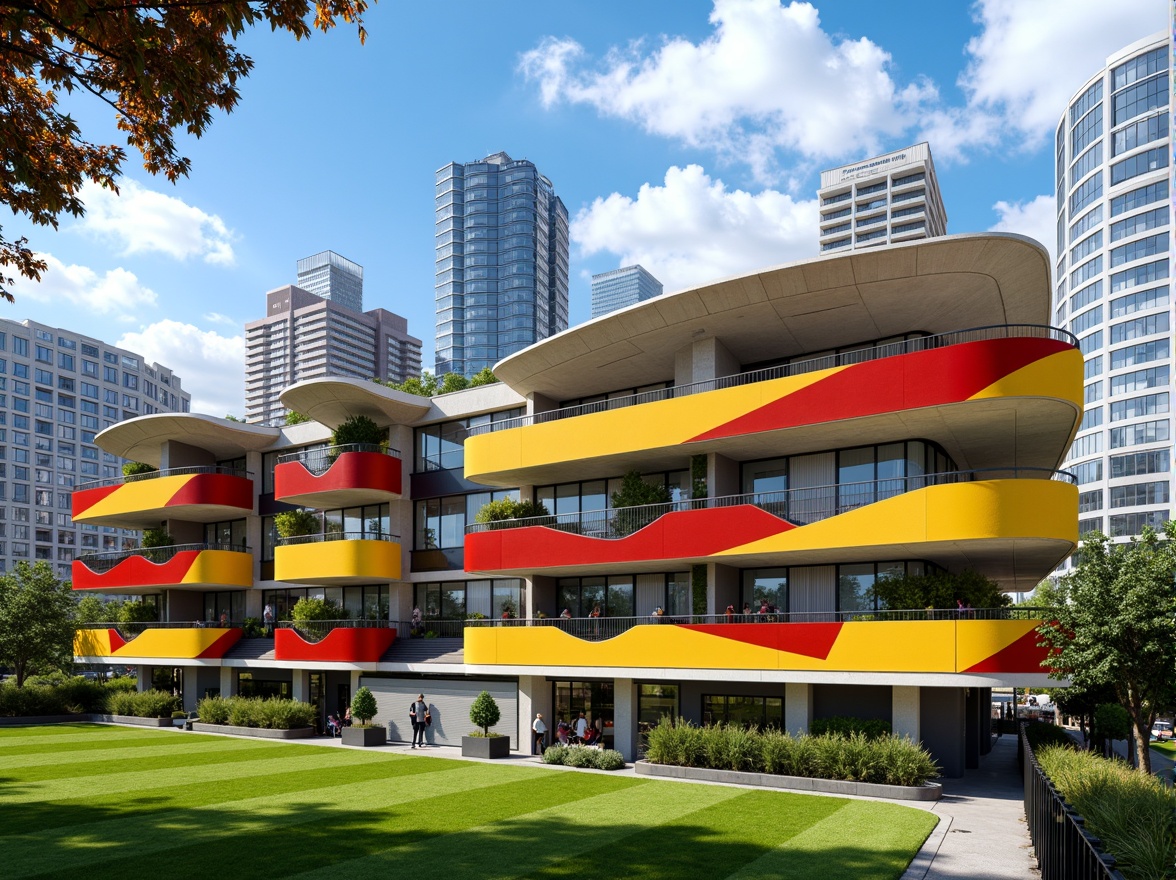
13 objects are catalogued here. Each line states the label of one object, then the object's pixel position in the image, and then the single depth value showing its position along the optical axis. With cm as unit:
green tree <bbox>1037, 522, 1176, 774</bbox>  2255
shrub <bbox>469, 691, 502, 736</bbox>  3147
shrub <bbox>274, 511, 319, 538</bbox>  4262
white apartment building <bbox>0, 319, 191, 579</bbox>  12950
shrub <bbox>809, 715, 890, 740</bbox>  2588
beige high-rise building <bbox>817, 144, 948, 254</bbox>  13600
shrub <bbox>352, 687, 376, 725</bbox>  3509
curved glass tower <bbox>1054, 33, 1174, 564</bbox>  9975
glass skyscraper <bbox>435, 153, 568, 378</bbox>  18938
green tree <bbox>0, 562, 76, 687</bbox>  4731
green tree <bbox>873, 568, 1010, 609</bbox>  2588
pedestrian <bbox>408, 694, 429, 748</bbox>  3462
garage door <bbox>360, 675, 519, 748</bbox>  3478
